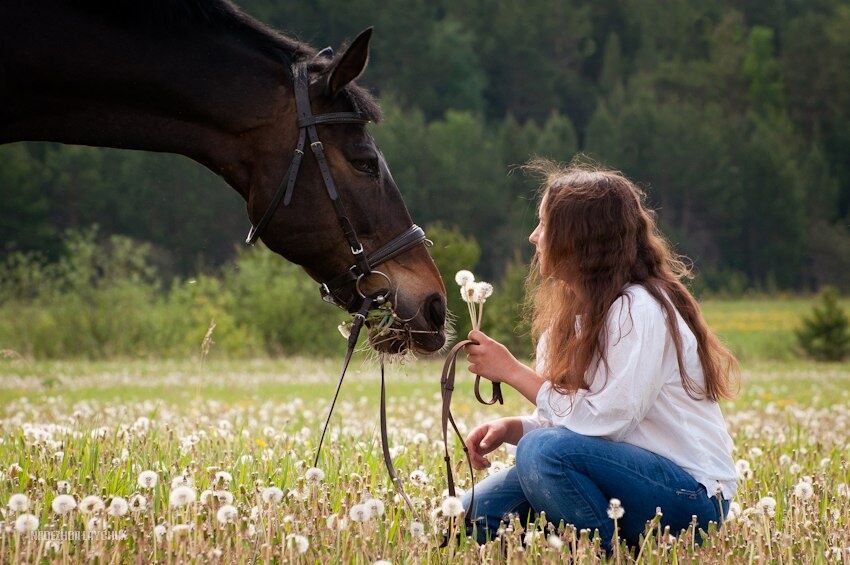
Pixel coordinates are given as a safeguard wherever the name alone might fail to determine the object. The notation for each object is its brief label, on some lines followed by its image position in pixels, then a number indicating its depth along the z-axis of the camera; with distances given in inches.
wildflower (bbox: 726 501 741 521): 358.3
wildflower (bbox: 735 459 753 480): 415.2
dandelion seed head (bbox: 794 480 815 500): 354.0
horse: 364.5
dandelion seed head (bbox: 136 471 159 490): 332.2
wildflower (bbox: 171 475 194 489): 342.3
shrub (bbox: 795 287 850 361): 2155.5
